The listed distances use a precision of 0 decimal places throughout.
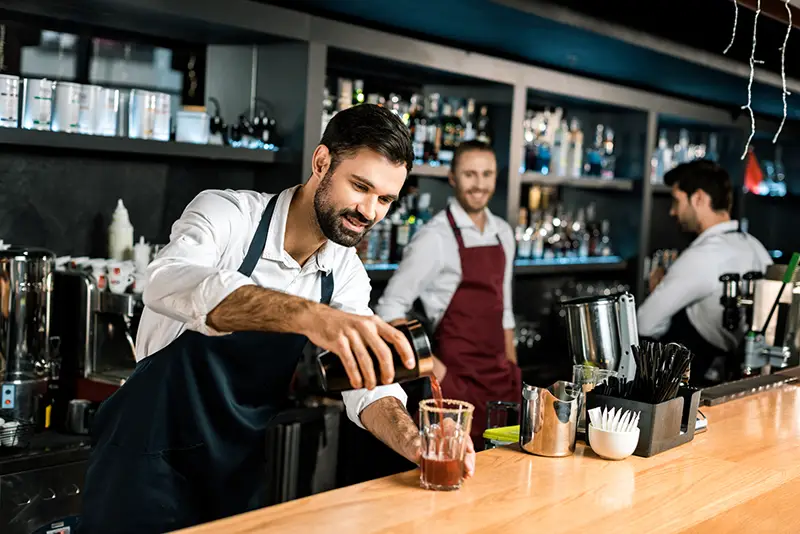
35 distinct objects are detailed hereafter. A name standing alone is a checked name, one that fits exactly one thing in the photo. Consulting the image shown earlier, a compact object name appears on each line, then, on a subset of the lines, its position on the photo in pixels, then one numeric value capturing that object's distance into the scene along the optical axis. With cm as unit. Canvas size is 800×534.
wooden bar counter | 151
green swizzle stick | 315
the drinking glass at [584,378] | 207
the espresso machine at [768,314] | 323
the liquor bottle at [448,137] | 428
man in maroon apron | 379
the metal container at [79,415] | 270
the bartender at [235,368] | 198
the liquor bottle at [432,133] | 423
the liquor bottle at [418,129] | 416
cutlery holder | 198
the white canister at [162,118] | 310
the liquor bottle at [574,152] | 510
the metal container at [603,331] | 227
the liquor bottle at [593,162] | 530
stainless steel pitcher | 191
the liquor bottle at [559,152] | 497
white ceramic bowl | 192
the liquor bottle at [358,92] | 393
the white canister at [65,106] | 285
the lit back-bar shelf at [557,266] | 396
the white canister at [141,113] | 304
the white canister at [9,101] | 272
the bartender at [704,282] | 400
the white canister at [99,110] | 291
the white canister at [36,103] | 279
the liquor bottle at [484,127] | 445
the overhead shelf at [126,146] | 271
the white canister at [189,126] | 323
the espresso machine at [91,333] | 279
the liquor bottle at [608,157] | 541
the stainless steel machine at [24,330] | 260
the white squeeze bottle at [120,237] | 312
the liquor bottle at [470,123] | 441
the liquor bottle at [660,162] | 589
